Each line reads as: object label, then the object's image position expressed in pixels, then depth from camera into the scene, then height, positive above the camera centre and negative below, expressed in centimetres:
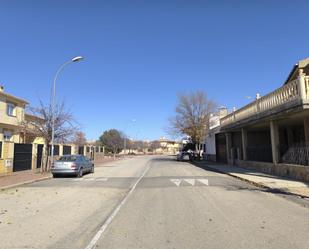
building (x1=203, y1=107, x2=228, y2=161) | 2796 +138
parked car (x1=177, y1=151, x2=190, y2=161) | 3497 -82
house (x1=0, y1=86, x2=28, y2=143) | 2404 +381
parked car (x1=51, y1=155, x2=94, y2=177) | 1513 -95
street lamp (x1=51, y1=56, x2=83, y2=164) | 1732 +258
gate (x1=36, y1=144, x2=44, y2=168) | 2027 -35
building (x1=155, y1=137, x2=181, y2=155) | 10960 +312
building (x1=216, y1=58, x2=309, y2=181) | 1157 +173
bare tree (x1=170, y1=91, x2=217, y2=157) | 3596 +530
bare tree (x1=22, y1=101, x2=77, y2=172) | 1832 +178
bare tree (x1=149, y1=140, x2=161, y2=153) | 10623 +256
